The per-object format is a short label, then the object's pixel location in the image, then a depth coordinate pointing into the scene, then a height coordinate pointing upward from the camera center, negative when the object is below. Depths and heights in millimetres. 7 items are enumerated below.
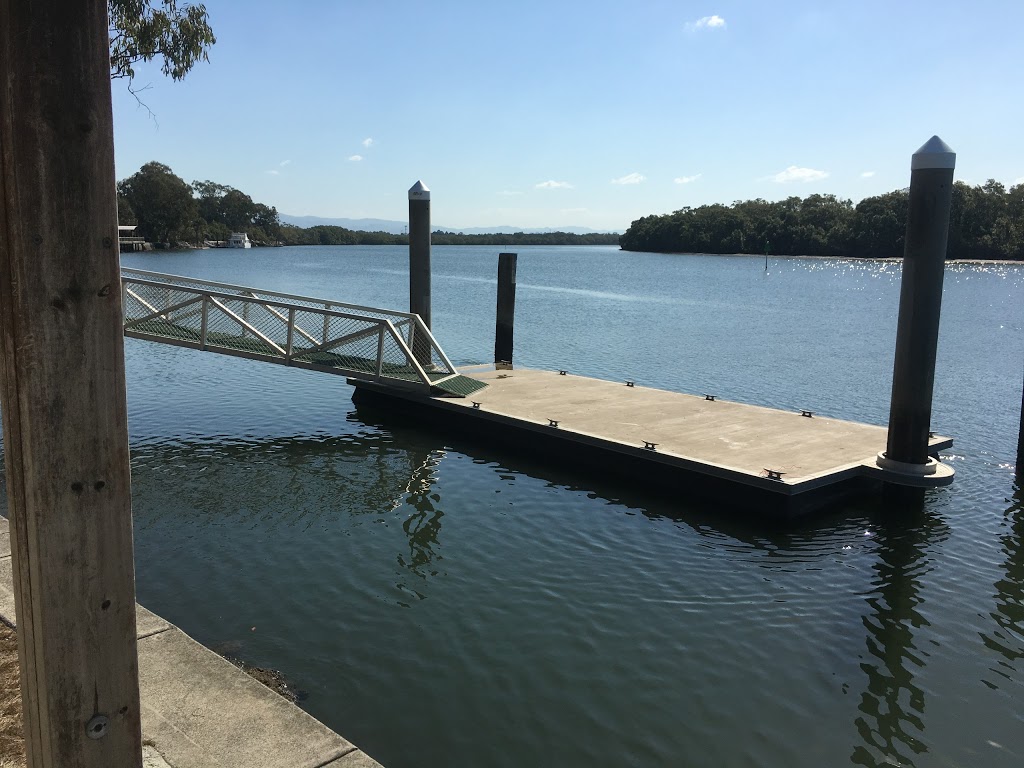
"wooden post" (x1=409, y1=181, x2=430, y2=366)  15516 +163
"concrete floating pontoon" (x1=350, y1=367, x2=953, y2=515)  9336 -2228
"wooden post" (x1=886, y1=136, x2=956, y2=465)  8695 -294
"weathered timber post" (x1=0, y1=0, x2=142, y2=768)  2023 -338
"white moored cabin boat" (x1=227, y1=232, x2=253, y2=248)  152738 +2317
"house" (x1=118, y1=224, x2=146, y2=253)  108688 +1048
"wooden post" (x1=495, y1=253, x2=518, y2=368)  17031 -1036
